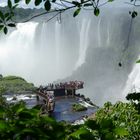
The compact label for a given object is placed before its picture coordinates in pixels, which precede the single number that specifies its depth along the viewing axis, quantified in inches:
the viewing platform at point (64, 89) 2188.7
